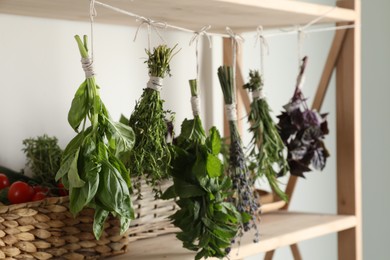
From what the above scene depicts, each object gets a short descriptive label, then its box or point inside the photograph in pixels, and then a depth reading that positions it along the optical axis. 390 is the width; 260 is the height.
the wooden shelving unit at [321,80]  1.39
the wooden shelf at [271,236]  1.41
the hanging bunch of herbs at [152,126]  1.30
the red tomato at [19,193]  1.31
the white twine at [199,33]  1.44
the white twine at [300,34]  1.74
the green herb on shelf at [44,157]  1.43
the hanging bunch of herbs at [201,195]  1.36
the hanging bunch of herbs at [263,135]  1.59
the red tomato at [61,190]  1.39
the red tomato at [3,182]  1.36
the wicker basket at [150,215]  1.46
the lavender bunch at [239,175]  1.47
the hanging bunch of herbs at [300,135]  1.70
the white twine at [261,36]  1.63
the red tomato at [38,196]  1.33
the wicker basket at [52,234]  1.25
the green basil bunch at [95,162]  1.19
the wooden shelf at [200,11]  1.35
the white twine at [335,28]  1.65
